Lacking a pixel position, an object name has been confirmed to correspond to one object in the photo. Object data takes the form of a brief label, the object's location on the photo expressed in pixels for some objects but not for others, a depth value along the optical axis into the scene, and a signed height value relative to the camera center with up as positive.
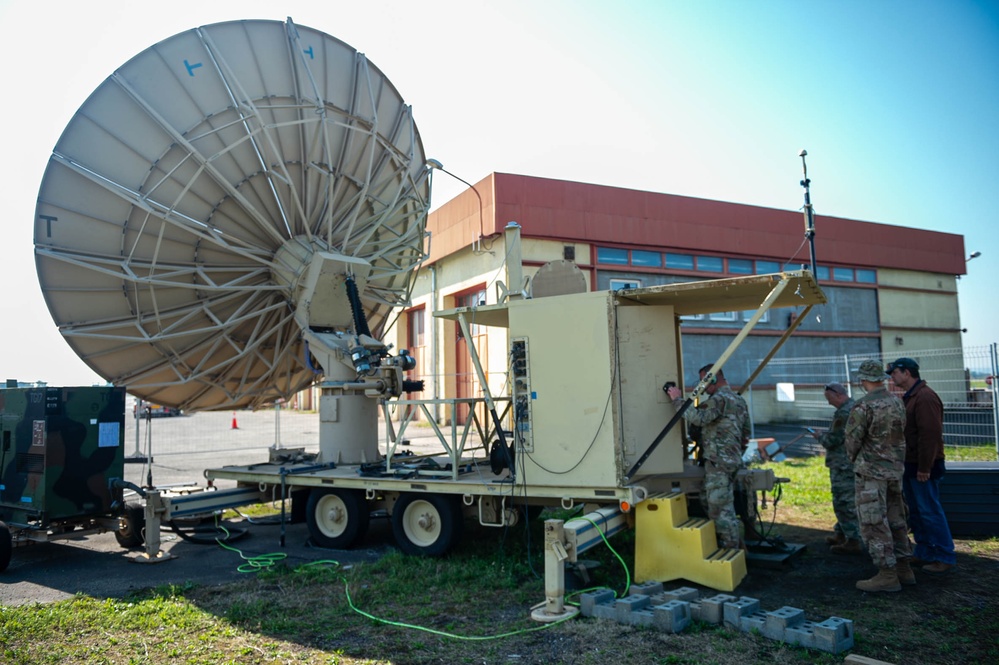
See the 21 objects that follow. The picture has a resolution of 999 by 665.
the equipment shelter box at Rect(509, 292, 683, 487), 6.83 +0.09
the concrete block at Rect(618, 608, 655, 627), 5.29 -1.75
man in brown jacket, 6.83 -0.87
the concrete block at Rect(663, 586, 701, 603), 5.69 -1.70
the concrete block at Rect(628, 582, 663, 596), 5.87 -1.69
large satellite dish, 8.74 +2.80
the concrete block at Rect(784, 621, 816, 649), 4.79 -1.74
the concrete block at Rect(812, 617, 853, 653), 4.71 -1.72
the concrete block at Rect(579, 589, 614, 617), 5.64 -1.71
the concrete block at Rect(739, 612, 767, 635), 5.10 -1.75
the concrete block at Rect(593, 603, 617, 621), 5.50 -1.76
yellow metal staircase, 6.31 -1.51
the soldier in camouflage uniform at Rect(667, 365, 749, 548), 6.89 -0.60
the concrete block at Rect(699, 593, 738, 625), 5.33 -1.71
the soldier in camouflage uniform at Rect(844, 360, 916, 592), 6.32 -0.87
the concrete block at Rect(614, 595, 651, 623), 5.43 -1.71
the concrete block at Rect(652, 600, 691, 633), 5.18 -1.72
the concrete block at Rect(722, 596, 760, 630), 5.22 -1.70
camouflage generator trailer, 8.59 -0.69
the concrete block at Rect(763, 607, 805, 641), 4.95 -1.70
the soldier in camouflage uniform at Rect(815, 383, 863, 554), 7.77 -1.03
